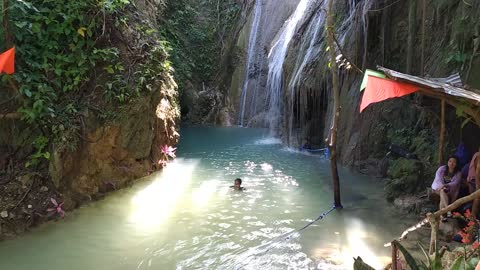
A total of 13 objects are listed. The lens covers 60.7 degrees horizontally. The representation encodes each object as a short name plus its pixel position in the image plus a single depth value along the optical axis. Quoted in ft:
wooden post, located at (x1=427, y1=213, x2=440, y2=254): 11.57
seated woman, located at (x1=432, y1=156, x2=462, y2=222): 20.66
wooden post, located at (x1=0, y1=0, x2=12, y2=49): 21.90
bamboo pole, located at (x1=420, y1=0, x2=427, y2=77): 29.89
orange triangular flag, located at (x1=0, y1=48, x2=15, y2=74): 19.27
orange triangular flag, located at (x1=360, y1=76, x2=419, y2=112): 17.70
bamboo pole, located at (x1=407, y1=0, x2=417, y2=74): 31.60
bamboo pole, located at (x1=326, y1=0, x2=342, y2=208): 23.84
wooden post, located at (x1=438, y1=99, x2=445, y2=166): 21.07
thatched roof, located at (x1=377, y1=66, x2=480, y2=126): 17.65
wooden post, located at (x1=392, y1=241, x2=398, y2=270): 11.93
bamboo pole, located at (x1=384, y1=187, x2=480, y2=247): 11.57
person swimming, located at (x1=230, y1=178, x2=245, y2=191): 28.80
